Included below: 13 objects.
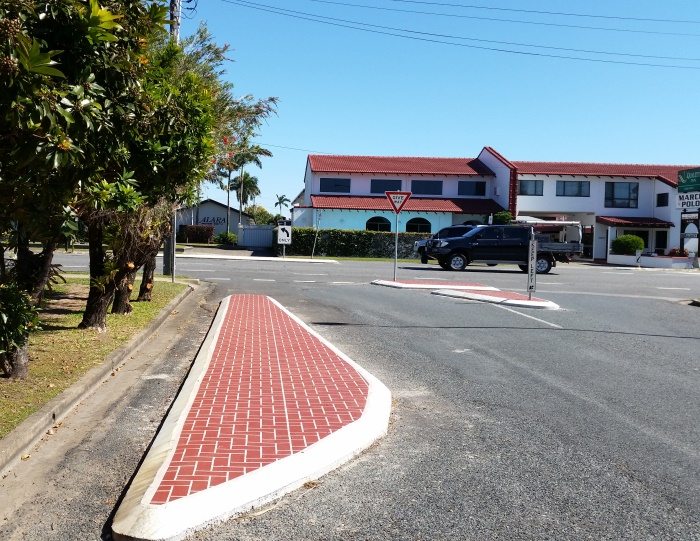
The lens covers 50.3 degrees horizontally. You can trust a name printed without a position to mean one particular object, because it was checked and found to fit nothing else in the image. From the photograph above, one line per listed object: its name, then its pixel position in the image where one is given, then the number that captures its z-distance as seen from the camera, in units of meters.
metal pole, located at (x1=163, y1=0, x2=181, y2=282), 19.11
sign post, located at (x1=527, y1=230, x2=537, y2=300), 17.30
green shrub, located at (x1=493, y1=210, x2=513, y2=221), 47.81
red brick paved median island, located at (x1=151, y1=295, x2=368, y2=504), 5.25
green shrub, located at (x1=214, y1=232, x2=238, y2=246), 56.19
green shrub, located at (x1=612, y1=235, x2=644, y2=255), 44.84
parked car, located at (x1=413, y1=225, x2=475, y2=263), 34.00
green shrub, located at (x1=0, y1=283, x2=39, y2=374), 6.41
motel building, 50.62
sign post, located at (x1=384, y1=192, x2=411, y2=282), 23.16
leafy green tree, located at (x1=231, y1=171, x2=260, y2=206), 98.25
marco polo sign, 38.41
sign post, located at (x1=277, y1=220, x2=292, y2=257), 38.66
